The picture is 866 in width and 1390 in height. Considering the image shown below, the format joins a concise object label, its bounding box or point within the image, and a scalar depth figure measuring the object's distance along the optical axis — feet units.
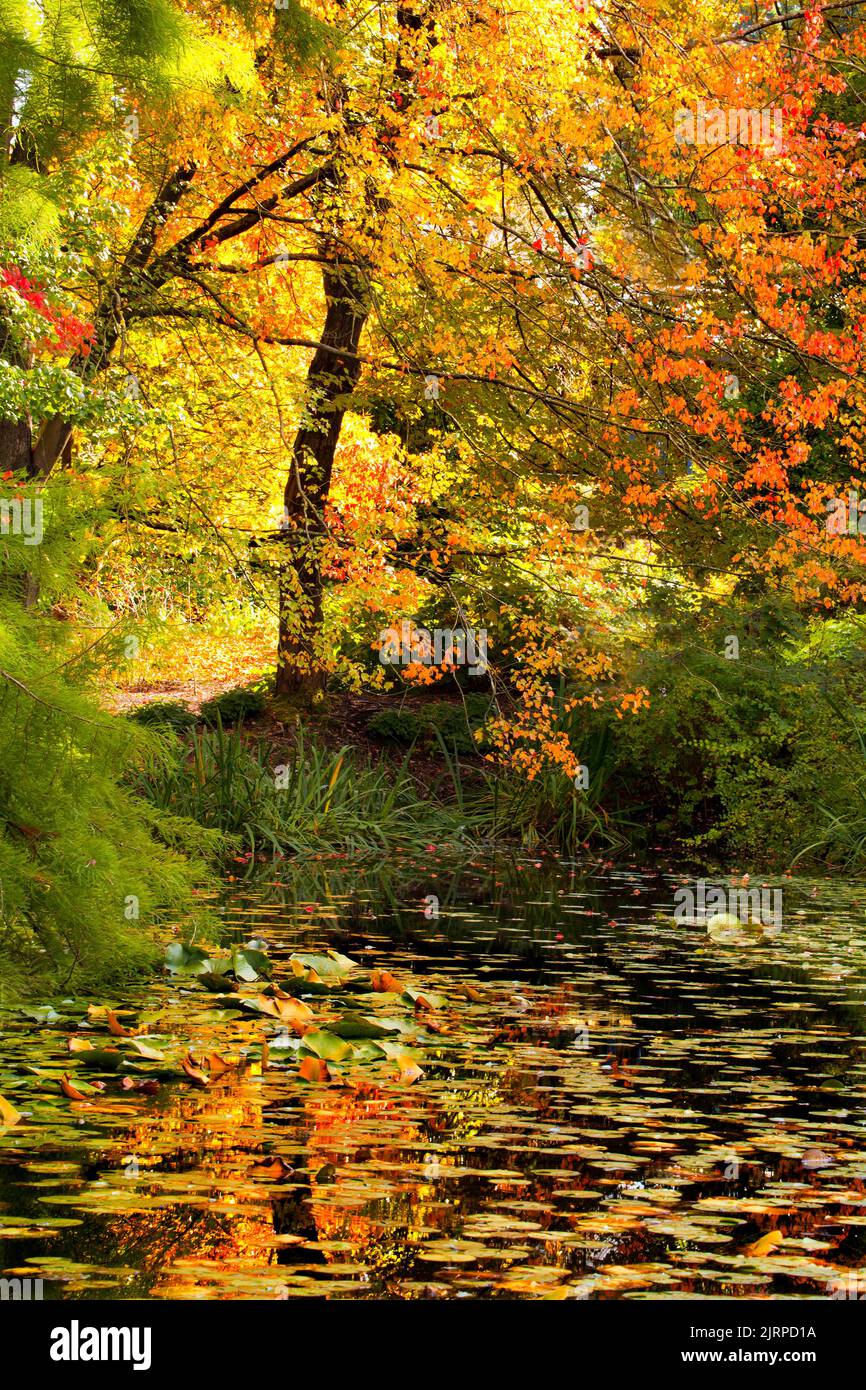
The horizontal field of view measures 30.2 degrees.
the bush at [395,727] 60.59
